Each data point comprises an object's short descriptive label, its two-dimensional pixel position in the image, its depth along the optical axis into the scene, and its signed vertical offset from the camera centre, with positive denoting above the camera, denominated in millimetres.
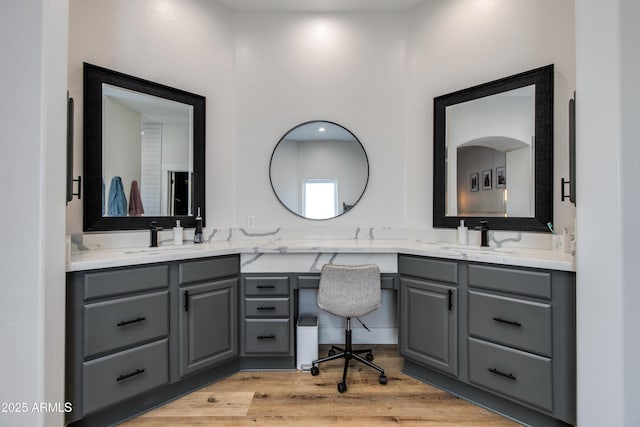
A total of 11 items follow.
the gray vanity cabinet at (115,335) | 1559 -679
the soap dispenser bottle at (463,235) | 2396 -161
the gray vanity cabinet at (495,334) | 1575 -721
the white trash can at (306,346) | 2318 -1021
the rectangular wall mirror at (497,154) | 2096 +476
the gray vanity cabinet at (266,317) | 2240 -769
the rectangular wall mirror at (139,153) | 2078 +476
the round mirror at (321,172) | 2857 +406
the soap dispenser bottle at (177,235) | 2416 -169
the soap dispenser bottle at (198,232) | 2520 -152
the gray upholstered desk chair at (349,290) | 2025 -518
